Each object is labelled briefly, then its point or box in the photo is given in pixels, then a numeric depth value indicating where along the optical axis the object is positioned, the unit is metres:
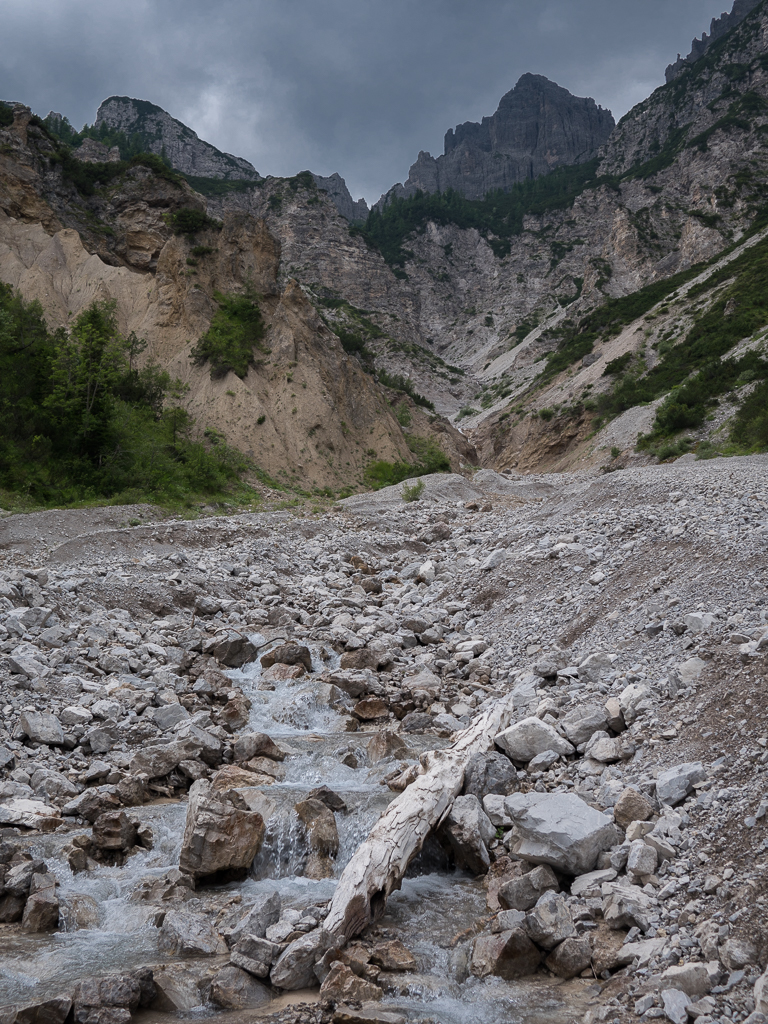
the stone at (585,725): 7.02
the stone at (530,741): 7.00
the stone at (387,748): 8.23
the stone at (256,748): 8.30
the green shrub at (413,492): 30.76
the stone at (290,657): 11.65
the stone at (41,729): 7.86
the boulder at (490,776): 6.69
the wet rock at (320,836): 6.09
